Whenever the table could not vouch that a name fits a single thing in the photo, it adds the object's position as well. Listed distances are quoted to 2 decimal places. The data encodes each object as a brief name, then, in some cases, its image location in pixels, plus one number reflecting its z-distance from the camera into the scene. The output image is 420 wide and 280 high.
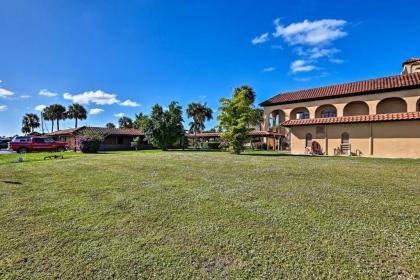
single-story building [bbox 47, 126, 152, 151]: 37.44
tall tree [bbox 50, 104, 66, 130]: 60.97
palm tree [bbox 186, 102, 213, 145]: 54.69
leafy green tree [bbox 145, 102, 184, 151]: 31.22
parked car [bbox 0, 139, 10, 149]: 37.36
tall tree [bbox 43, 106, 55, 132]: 61.15
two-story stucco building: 17.91
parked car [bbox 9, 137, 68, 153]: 25.11
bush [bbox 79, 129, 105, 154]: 24.83
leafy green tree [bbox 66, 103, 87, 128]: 60.31
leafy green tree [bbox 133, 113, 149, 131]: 57.45
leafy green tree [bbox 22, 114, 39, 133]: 67.38
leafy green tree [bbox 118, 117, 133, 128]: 73.31
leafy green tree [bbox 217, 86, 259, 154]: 21.14
